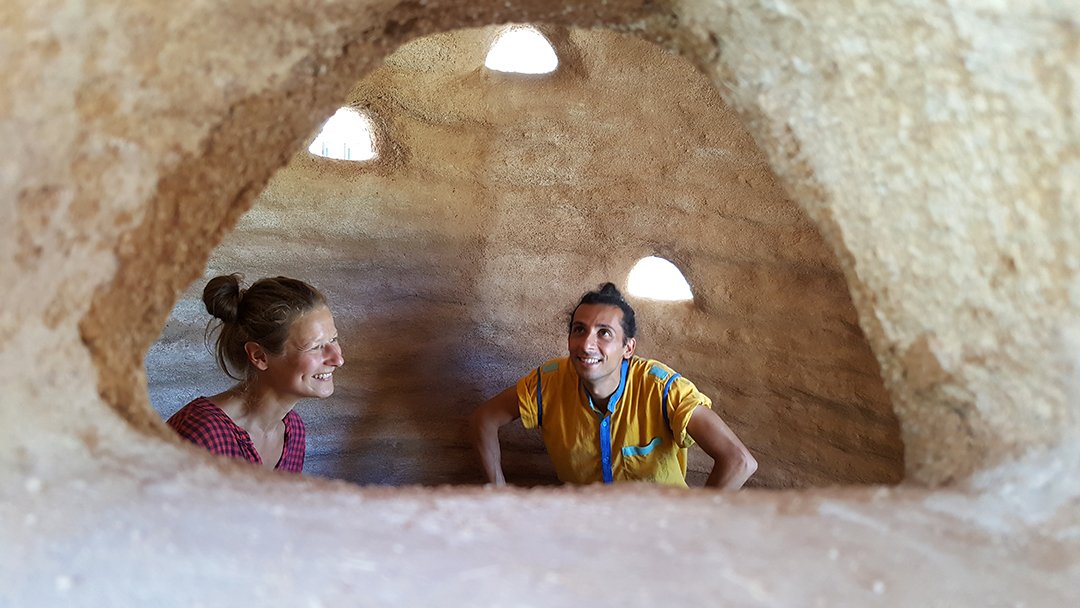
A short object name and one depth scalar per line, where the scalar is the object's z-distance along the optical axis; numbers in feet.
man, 8.55
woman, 7.76
